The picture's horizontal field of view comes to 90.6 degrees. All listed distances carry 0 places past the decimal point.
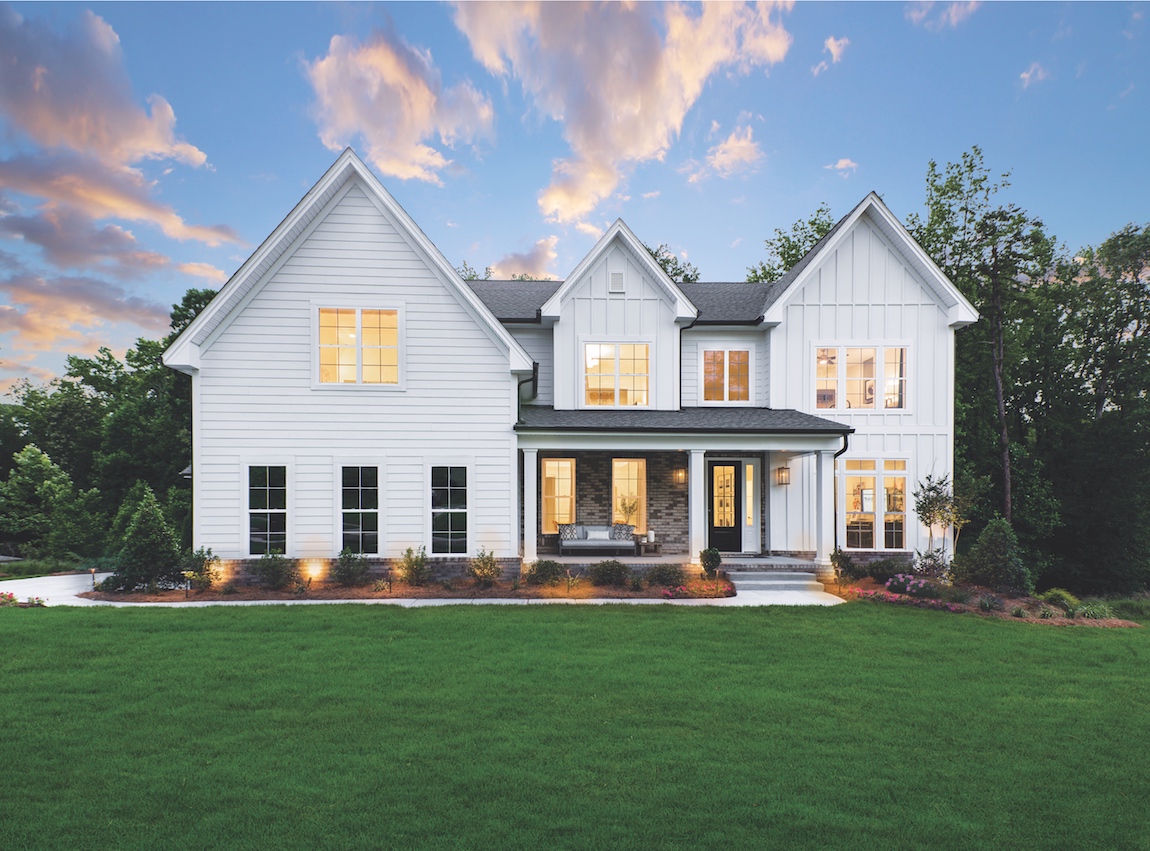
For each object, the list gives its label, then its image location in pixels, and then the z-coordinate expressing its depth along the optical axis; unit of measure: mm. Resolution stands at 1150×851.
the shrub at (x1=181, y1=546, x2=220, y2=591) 11875
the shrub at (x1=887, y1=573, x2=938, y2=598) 11438
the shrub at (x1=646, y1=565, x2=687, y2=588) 12288
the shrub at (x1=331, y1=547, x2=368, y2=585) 12156
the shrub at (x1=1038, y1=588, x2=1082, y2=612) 10998
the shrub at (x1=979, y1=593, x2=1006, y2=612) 10859
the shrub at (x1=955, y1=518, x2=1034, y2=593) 12266
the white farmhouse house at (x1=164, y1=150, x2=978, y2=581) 12578
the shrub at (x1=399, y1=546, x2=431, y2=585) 12328
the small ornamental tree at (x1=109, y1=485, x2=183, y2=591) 11906
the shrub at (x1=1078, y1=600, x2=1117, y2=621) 10672
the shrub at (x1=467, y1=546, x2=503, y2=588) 12344
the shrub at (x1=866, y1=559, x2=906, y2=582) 13172
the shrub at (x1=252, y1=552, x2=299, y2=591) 11945
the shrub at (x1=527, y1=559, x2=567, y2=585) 12336
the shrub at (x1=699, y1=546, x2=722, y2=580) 12672
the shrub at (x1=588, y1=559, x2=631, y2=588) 12453
